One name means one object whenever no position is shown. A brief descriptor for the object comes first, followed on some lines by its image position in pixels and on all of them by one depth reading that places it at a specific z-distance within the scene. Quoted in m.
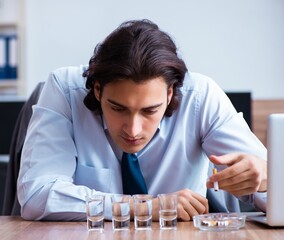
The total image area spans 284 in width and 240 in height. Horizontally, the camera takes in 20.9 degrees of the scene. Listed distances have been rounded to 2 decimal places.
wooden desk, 1.38
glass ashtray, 1.44
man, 1.63
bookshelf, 5.29
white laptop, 1.38
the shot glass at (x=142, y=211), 1.44
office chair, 1.92
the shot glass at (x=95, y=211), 1.44
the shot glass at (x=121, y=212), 1.44
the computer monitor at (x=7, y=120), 3.14
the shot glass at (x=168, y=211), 1.45
